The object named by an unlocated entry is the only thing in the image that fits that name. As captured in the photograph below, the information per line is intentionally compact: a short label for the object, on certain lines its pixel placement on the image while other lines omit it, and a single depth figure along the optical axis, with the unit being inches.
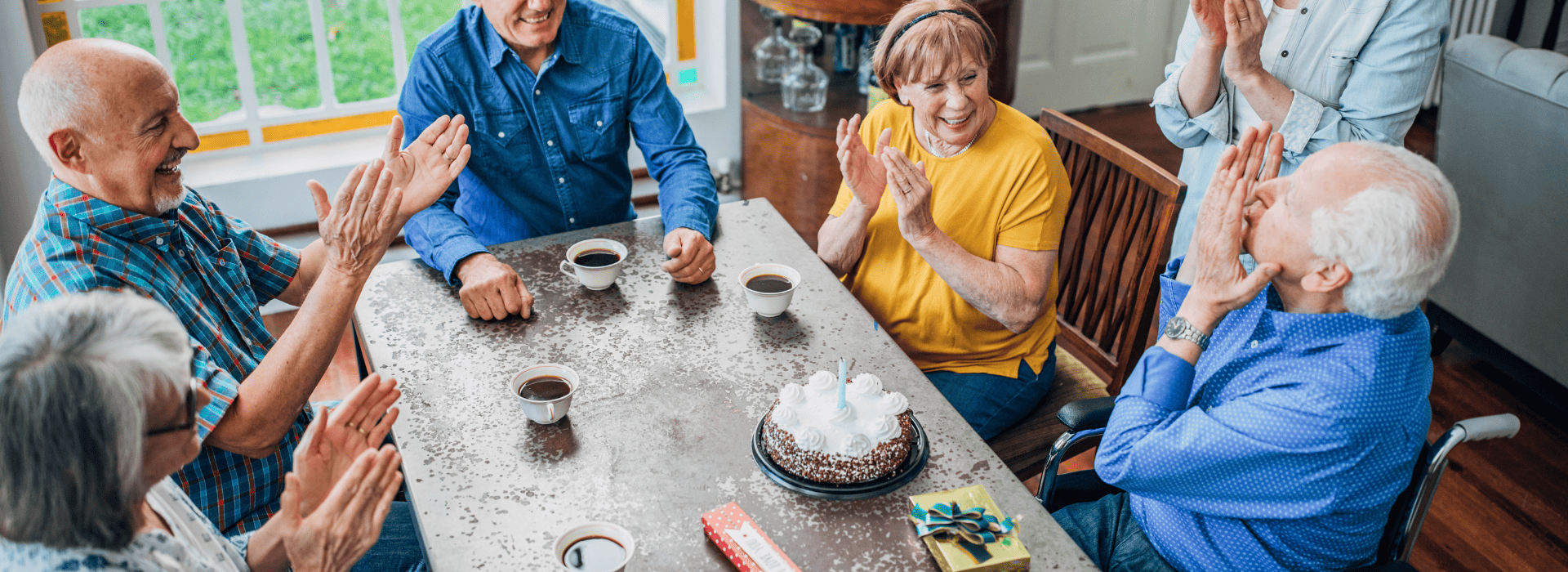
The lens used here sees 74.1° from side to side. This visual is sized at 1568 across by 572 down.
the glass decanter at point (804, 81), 137.3
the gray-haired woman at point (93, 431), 37.0
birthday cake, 53.3
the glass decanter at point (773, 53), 143.0
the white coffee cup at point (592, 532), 48.4
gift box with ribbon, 48.8
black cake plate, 53.7
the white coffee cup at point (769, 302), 68.7
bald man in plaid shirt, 54.7
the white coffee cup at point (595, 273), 72.6
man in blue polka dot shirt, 50.1
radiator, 180.7
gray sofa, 99.6
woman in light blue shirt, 78.5
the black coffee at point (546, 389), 59.4
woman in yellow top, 71.7
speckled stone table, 51.4
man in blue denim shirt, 83.1
